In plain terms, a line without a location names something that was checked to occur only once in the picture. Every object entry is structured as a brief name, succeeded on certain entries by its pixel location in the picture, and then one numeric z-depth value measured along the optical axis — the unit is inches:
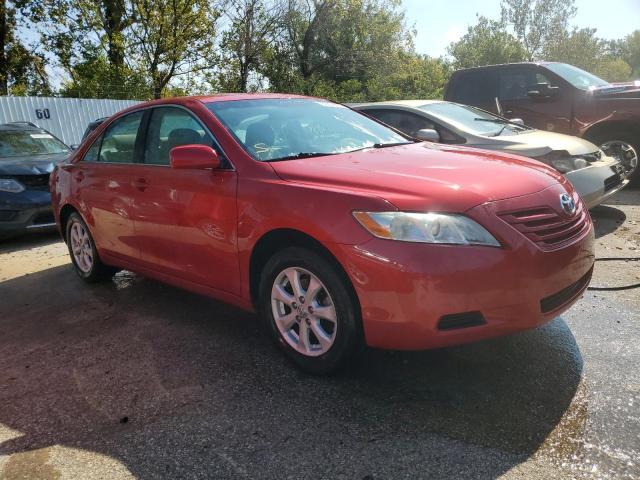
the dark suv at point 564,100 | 288.5
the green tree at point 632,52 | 3191.7
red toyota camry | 98.7
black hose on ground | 162.1
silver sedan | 217.6
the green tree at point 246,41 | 978.1
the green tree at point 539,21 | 2219.5
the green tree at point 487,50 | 1909.4
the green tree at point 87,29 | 841.7
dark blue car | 269.3
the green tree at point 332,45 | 1109.1
